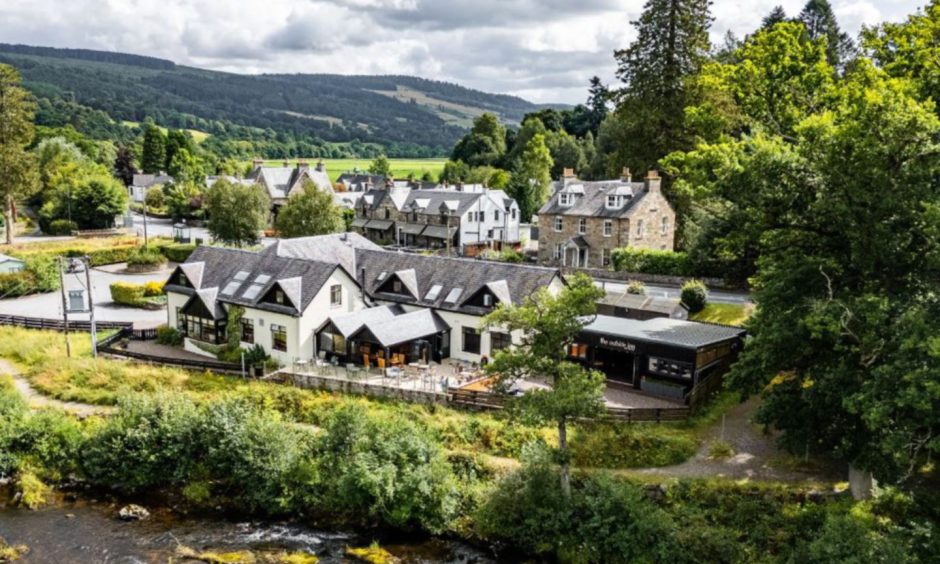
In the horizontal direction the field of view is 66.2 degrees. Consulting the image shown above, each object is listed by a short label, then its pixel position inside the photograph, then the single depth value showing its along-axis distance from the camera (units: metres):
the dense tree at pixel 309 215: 54.62
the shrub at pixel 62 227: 68.75
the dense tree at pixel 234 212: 55.22
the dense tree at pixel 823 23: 70.31
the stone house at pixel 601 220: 52.44
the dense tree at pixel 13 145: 62.09
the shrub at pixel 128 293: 45.19
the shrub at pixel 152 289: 45.91
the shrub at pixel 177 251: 57.09
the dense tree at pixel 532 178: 81.19
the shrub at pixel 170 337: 37.19
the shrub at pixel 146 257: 53.75
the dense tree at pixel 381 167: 122.88
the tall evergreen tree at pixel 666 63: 50.53
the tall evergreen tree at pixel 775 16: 75.94
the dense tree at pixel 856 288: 17.92
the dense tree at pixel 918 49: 25.62
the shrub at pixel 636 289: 40.31
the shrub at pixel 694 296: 39.12
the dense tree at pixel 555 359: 20.77
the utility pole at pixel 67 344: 34.92
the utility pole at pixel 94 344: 34.38
